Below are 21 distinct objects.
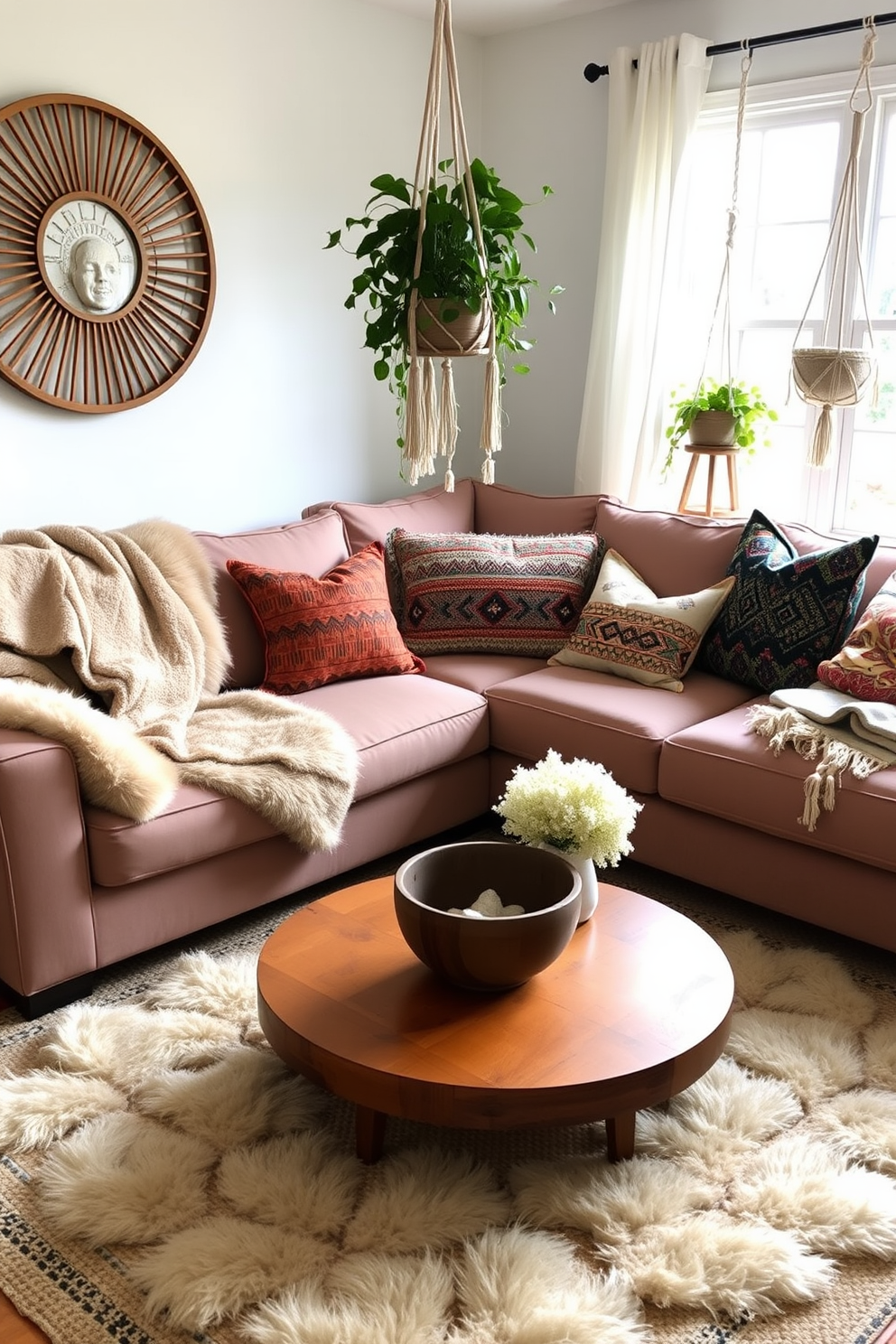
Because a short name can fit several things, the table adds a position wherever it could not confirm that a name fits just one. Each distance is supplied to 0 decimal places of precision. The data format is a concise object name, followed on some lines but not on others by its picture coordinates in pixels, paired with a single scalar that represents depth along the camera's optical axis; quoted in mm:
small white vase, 2139
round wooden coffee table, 1726
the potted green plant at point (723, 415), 3660
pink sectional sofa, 2340
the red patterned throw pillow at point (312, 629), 3180
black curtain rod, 3277
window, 3568
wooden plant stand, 3697
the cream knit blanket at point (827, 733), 2537
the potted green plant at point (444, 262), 2246
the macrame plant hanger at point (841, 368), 3029
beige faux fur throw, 2383
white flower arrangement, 2125
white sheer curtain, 3736
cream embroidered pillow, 3211
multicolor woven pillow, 3529
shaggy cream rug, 1642
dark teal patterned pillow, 3014
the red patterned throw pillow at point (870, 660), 2814
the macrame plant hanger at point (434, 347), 2127
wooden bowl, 1805
